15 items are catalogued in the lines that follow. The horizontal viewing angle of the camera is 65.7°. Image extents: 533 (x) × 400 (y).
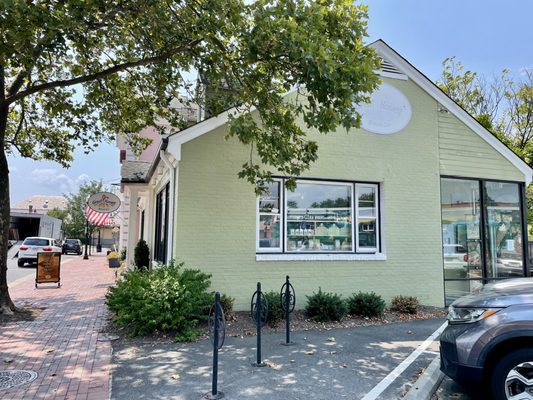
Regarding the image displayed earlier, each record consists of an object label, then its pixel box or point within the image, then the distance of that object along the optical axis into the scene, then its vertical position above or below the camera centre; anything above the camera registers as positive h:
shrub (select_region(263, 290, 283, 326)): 7.85 -1.42
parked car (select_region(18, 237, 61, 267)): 24.42 -0.86
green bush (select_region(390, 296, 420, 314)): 9.45 -1.60
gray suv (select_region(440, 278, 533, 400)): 3.95 -1.09
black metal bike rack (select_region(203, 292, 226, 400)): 4.55 -1.16
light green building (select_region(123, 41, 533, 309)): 8.65 +0.65
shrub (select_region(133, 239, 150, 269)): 13.50 -0.70
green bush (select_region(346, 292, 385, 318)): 8.88 -1.52
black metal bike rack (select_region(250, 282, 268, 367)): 5.62 -1.29
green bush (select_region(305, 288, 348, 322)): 8.40 -1.48
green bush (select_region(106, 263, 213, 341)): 6.93 -1.17
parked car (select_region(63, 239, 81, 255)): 42.47 -1.27
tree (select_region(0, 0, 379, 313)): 5.97 +3.14
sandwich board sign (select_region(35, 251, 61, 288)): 13.42 -1.07
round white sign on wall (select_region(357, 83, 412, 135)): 10.20 +3.10
